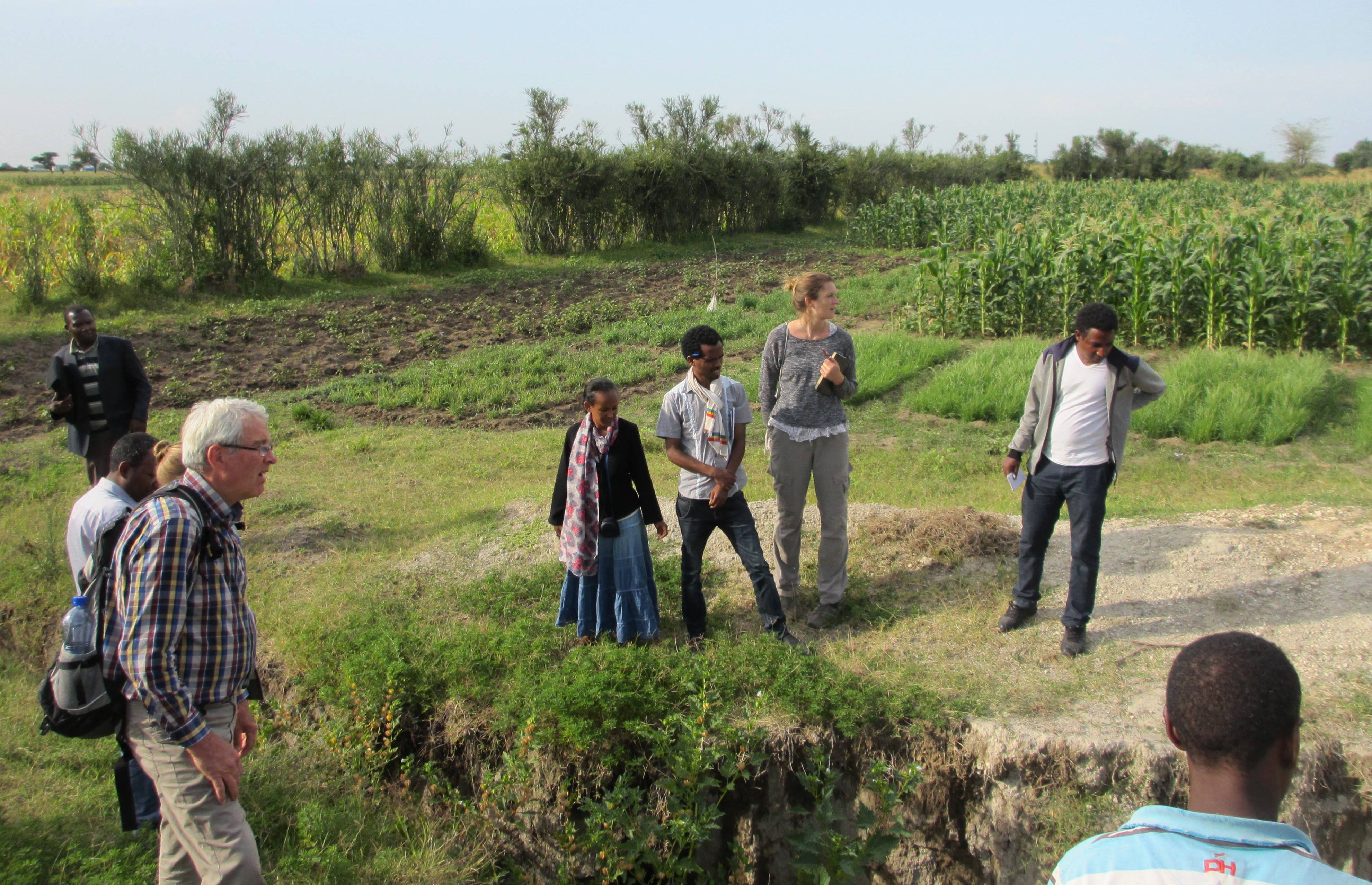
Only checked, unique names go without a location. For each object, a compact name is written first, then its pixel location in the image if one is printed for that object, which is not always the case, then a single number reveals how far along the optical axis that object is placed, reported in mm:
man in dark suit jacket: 6531
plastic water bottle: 2699
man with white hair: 2611
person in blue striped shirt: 1509
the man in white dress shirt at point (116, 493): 4176
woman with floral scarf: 4707
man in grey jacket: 4648
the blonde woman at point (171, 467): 3678
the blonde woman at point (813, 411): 5000
